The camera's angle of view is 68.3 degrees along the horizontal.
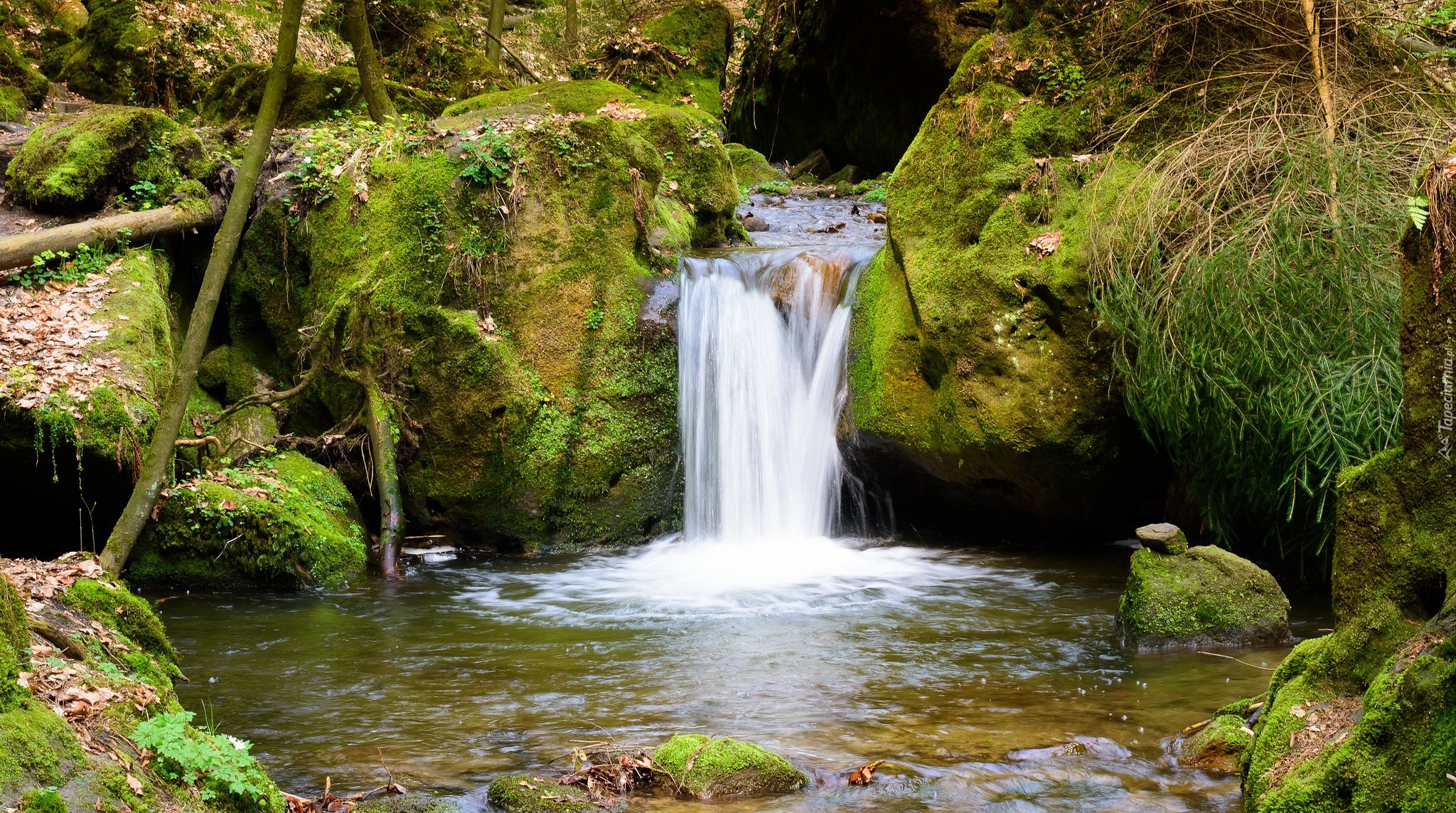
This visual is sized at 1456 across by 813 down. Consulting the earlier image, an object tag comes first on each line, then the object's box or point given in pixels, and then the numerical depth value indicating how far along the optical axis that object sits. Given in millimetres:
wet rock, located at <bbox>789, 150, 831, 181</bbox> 19484
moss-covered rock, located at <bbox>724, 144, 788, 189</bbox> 17750
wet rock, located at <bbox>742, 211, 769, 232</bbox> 13922
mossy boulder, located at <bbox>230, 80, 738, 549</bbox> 10219
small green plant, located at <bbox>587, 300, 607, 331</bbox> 10531
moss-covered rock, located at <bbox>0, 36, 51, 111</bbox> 15109
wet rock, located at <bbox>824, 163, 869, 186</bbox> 18156
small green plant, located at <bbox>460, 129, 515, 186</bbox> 10430
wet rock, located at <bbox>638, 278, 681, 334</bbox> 10672
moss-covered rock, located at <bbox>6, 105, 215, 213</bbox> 10430
